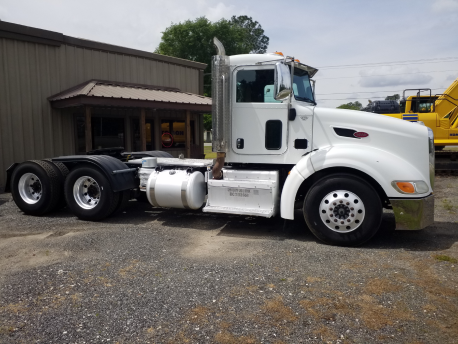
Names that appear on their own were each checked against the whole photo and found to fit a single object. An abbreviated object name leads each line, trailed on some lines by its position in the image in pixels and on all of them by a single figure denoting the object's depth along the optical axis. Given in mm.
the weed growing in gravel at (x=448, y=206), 8227
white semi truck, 5594
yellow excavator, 14812
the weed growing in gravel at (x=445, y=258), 5089
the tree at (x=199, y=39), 43312
